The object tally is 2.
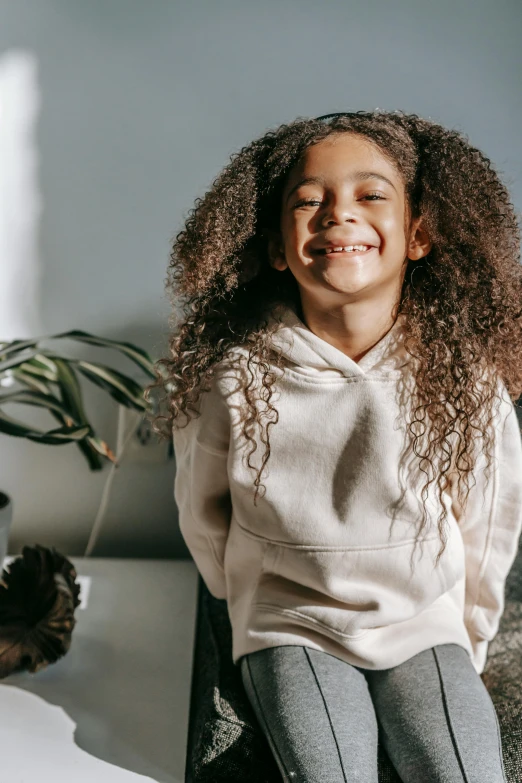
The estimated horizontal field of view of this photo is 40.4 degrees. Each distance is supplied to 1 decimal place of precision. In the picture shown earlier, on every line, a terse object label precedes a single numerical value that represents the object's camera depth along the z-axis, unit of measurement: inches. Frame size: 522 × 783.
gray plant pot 36.7
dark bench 27.7
